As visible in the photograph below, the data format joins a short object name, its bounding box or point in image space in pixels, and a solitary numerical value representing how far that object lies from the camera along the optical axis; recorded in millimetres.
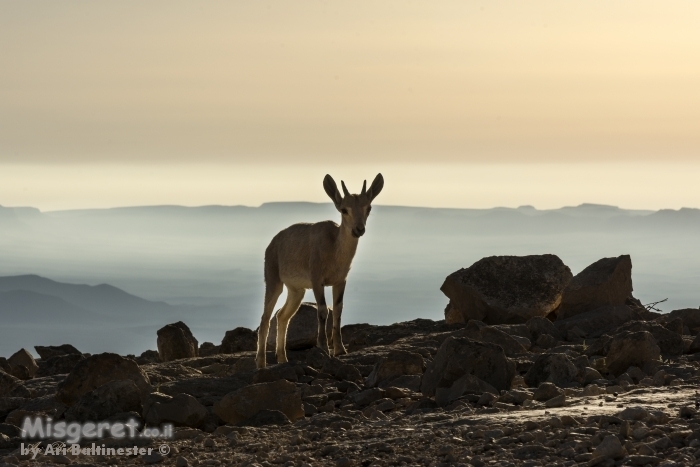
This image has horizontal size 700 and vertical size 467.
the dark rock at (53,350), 22922
